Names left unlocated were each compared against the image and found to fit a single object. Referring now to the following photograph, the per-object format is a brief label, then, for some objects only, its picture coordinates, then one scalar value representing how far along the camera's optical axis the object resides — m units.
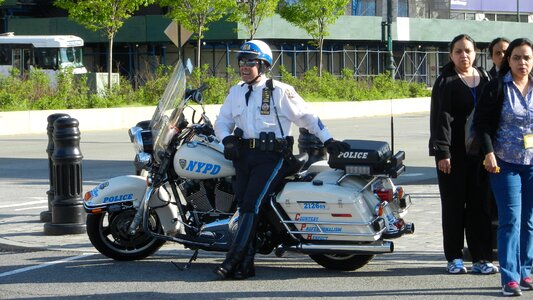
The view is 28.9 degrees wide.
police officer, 7.46
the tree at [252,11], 42.03
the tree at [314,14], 44.94
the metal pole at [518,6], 66.35
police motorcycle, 7.40
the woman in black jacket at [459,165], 7.55
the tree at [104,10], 37.03
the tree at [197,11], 39.41
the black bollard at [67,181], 9.94
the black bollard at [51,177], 10.61
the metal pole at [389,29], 40.21
